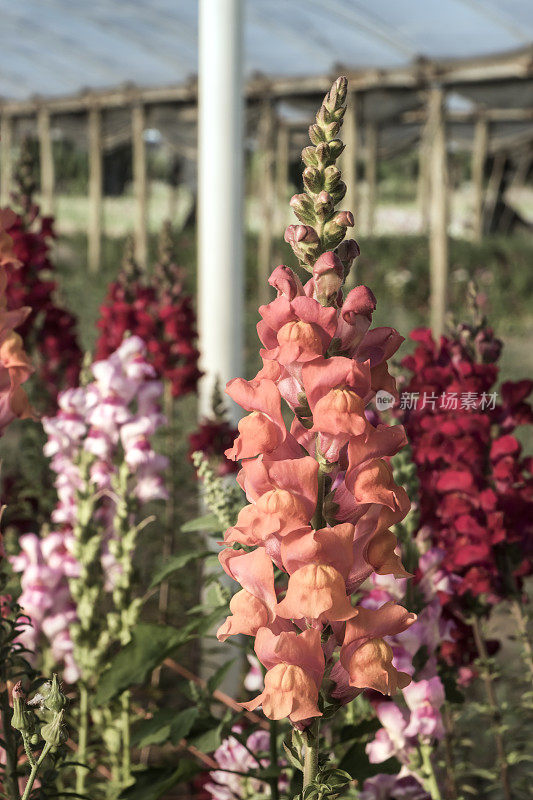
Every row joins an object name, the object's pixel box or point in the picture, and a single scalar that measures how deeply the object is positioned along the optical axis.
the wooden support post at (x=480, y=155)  11.87
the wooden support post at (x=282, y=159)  12.10
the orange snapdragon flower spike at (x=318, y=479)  0.93
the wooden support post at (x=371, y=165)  11.38
